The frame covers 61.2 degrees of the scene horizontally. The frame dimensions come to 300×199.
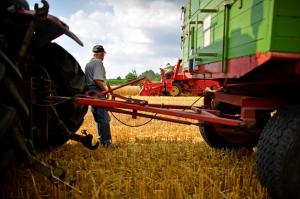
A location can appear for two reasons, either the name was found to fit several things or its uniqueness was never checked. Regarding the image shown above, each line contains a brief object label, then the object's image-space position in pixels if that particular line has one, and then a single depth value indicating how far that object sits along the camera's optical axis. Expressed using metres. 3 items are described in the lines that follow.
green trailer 1.71
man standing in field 3.71
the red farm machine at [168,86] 12.73
